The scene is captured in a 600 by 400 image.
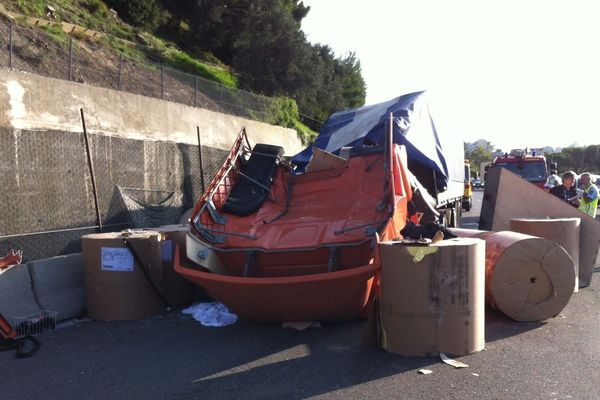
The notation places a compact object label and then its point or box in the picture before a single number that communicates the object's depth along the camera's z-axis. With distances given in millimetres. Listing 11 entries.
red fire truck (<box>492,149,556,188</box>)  18969
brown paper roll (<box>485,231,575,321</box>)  6055
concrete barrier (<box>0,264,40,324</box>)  6160
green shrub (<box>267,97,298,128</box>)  20484
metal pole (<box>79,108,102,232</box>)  8672
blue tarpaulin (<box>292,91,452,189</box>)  8875
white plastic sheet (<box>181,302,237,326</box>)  6578
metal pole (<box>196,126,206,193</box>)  12458
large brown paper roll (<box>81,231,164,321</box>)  6633
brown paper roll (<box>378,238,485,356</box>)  4953
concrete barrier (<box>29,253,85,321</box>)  6570
